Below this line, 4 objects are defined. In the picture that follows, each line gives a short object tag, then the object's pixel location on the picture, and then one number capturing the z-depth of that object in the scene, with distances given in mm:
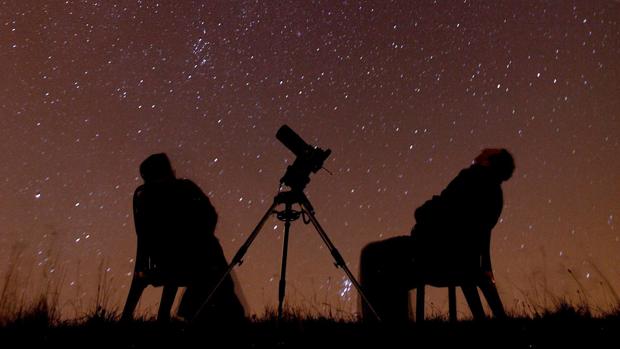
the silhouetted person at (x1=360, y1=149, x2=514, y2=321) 3355
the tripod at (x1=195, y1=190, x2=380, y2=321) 3462
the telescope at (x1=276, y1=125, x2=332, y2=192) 3709
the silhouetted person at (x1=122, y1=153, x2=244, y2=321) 3471
